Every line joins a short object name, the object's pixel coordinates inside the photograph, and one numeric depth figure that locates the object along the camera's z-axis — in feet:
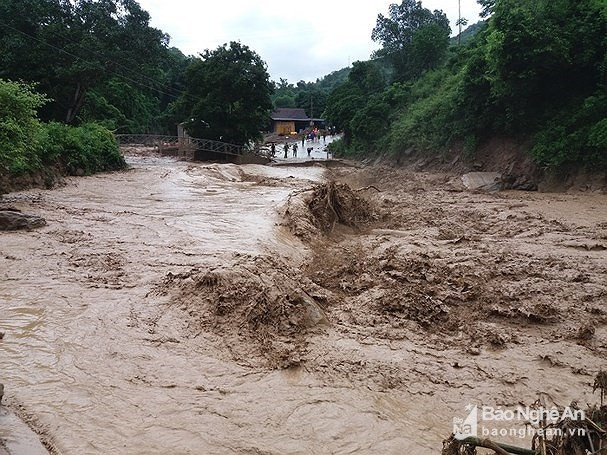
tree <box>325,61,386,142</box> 129.18
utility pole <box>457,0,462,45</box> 133.92
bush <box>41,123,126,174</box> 64.93
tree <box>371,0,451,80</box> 137.18
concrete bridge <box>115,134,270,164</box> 112.78
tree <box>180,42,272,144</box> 110.11
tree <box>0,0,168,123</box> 85.97
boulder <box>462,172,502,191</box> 66.33
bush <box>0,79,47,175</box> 41.63
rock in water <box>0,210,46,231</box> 34.88
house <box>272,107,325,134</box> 213.05
